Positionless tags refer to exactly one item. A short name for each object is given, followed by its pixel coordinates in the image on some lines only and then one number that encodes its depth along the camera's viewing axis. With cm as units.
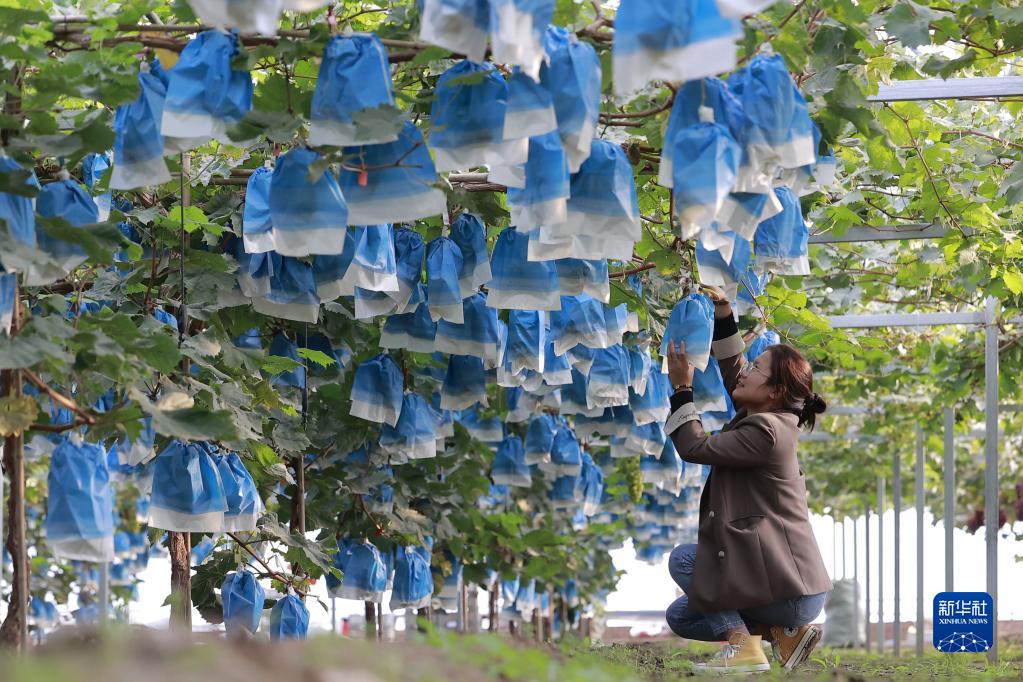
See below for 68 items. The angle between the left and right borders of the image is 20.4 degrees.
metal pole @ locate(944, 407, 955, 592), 2052
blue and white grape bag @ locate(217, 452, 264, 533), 884
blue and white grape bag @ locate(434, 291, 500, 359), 1022
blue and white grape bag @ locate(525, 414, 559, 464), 1780
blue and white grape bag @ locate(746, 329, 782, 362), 1282
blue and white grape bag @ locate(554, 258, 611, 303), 842
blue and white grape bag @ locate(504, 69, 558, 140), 617
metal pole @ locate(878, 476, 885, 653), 3275
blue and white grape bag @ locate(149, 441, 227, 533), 843
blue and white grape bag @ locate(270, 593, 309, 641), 1166
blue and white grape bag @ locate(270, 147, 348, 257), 689
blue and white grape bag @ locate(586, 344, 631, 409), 1225
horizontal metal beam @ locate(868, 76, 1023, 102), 958
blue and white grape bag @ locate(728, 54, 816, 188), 645
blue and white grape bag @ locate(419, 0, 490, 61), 581
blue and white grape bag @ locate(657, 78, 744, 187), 636
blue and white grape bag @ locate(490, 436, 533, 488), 1872
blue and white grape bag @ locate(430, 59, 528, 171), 646
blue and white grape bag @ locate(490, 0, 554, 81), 562
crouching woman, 934
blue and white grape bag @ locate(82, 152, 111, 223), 917
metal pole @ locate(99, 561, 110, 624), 1746
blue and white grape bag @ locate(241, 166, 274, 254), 861
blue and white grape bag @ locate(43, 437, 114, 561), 710
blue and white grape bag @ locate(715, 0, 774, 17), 538
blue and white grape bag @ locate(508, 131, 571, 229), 674
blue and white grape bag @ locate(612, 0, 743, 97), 545
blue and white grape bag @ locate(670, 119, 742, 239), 611
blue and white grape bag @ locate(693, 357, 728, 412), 1261
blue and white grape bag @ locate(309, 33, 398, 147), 644
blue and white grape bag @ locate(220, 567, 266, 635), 1102
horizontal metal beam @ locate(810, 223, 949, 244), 1371
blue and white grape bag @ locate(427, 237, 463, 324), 929
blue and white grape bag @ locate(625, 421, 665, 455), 1561
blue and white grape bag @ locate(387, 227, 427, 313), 972
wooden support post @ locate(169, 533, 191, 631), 931
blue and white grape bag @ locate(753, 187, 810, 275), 831
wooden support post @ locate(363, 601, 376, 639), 1543
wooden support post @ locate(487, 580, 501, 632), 2755
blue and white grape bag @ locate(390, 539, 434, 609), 1620
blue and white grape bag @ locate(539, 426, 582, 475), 1810
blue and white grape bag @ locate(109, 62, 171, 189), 718
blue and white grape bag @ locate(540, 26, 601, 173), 624
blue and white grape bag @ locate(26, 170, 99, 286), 762
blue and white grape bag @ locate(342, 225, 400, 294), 853
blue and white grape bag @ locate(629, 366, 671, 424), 1367
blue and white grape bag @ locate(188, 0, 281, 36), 544
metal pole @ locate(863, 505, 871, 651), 3663
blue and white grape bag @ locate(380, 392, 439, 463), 1261
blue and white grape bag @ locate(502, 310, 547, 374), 1045
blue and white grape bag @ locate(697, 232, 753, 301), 820
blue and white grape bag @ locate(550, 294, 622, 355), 1024
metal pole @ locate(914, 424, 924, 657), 2415
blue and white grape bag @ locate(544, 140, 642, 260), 692
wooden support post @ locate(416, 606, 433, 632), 2073
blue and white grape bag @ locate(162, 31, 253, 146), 669
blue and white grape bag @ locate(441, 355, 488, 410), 1213
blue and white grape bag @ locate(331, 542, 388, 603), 1446
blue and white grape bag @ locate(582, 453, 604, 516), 2102
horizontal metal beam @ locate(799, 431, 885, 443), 3365
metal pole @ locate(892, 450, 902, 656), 2887
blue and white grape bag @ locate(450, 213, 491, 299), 951
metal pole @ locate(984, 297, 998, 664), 1585
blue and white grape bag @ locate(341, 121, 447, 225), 690
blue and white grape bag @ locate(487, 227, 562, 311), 854
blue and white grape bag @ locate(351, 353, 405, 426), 1166
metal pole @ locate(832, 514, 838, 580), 5550
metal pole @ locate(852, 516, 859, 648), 4374
